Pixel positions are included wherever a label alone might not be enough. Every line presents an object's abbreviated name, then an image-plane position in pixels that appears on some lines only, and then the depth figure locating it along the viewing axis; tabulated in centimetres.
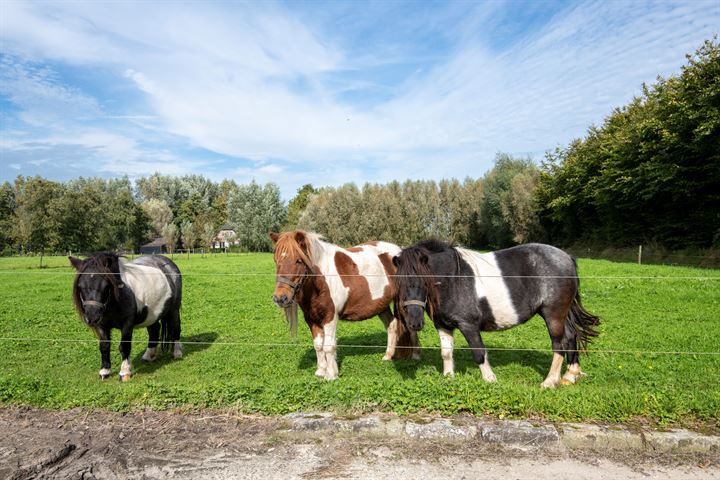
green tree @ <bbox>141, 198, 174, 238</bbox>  7800
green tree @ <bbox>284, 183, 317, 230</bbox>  6700
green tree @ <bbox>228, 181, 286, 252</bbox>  6475
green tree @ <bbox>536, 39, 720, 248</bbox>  2047
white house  7720
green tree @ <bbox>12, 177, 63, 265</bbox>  3181
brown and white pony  526
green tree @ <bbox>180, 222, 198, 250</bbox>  5952
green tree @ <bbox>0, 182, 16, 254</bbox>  3709
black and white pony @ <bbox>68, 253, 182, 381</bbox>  575
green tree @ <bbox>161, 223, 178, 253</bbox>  5113
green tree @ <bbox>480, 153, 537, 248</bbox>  4153
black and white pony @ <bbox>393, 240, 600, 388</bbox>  520
